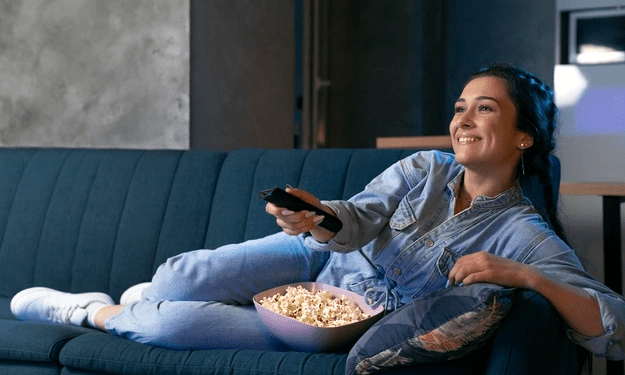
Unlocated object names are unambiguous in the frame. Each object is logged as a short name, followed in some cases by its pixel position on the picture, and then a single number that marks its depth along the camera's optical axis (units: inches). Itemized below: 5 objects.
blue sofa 87.0
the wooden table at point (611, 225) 108.0
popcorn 74.9
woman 77.0
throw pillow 62.8
